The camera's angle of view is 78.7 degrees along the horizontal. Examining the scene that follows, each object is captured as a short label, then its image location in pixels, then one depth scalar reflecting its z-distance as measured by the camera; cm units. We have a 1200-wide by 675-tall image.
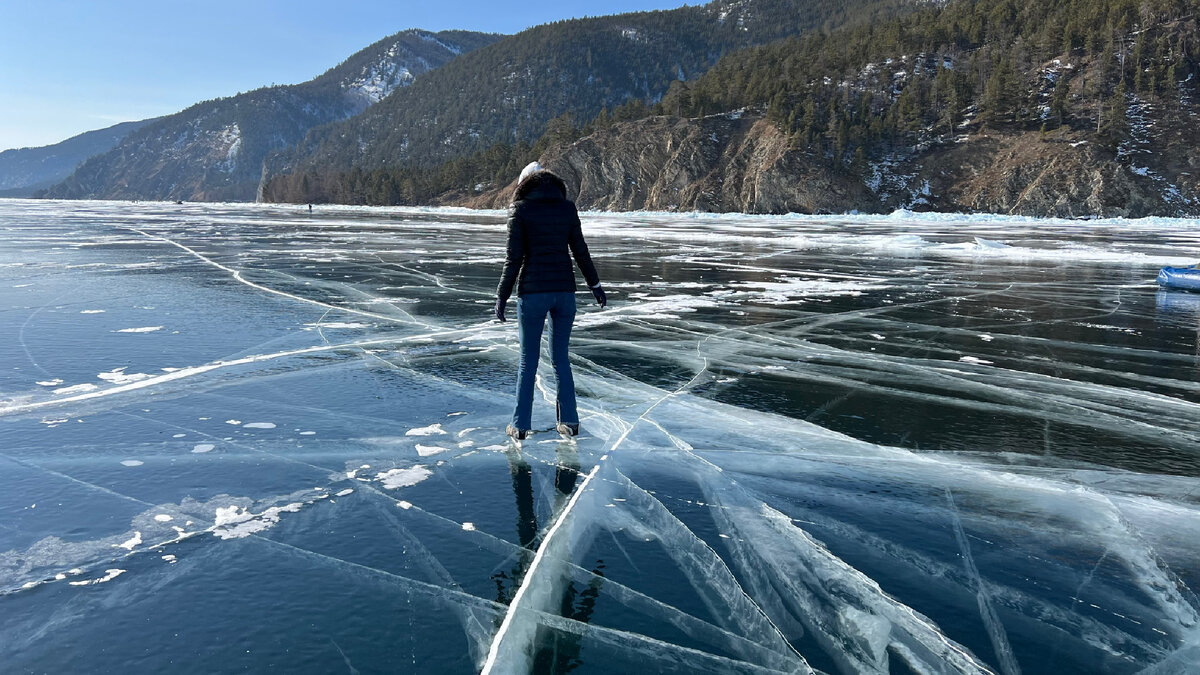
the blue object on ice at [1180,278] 1446
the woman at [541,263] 496
